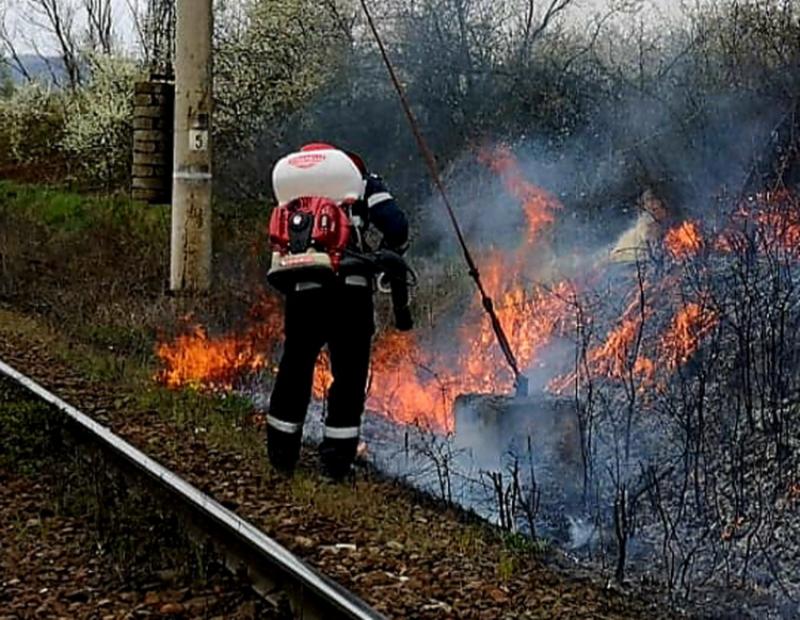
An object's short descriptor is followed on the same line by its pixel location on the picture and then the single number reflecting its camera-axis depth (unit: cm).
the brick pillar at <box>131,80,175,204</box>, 1281
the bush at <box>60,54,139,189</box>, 2292
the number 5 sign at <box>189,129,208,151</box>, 1238
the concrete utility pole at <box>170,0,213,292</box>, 1238
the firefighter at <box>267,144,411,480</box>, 686
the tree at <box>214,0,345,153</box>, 1631
